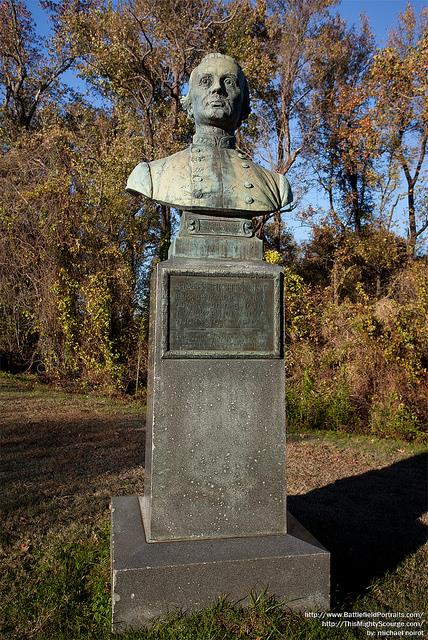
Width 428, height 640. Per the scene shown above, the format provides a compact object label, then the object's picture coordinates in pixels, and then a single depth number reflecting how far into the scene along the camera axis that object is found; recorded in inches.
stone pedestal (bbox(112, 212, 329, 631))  119.4
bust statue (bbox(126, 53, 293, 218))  132.0
